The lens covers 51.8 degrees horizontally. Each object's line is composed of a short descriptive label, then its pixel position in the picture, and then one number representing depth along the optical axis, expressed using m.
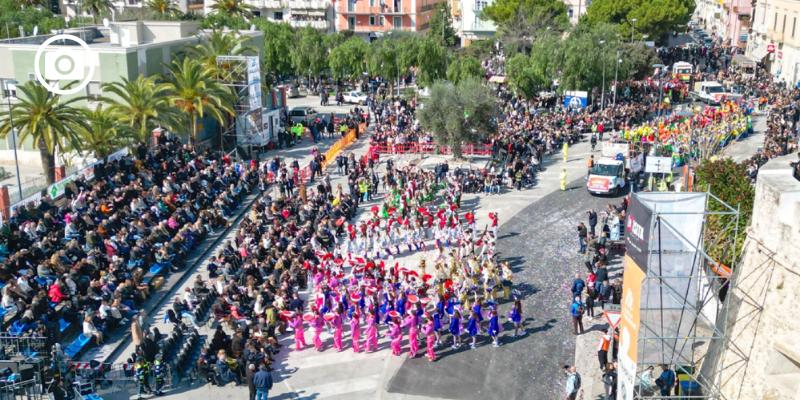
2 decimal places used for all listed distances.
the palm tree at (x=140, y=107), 38.97
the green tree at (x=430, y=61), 63.22
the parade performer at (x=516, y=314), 24.11
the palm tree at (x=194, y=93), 42.19
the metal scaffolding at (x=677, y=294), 17.50
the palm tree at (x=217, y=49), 45.75
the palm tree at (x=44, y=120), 35.12
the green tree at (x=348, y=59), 66.50
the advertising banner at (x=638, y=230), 17.27
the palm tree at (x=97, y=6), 87.88
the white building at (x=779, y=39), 67.75
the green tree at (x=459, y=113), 42.94
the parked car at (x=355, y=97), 65.25
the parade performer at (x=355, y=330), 23.20
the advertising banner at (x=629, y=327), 17.50
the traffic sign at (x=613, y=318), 21.52
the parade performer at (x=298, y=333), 23.41
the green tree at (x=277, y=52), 67.62
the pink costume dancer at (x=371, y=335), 23.22
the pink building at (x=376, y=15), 89.62
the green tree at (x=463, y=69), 61.35
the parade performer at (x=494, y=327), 23.38
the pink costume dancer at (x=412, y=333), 22.92
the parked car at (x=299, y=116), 55.53
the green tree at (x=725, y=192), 24.16
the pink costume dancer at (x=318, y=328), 23.56
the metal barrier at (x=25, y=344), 21.02
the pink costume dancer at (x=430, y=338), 22.56
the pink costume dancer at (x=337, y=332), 23.62
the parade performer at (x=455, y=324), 23.22
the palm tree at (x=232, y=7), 81.69
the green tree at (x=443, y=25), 90.43
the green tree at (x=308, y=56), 67.50
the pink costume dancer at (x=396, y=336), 22.94
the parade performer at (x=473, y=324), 23.33
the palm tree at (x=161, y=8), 83.12
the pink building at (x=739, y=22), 94.50
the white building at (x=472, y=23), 91.69
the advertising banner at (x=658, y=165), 36.06
